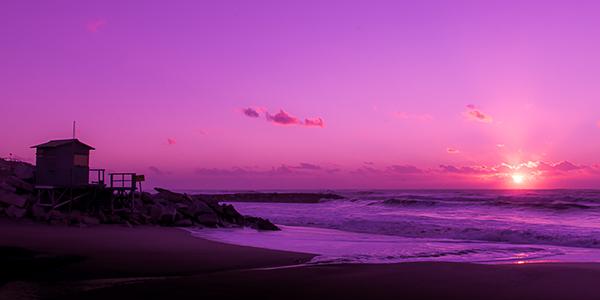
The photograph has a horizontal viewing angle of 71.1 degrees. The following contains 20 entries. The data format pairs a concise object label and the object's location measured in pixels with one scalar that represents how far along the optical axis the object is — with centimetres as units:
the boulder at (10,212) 1873
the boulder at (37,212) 1895
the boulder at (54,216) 1872
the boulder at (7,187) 2008
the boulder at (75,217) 1864
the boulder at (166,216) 2119
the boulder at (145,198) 2600
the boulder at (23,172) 2240
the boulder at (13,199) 1927
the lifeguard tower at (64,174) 2141
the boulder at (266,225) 2255
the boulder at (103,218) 1992
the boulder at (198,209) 2328
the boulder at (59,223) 1812
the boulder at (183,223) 2152
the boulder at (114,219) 2008
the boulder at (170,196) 2681
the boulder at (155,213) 2127
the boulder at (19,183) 2111
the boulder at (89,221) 1881
